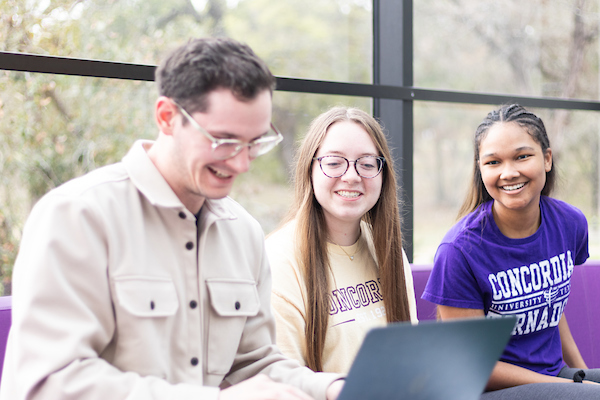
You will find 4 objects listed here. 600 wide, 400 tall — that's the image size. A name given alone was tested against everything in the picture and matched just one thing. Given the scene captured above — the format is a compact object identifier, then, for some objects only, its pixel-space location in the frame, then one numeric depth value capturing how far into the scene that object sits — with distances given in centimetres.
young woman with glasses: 170
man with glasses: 102
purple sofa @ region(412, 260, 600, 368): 246
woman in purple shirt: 182
